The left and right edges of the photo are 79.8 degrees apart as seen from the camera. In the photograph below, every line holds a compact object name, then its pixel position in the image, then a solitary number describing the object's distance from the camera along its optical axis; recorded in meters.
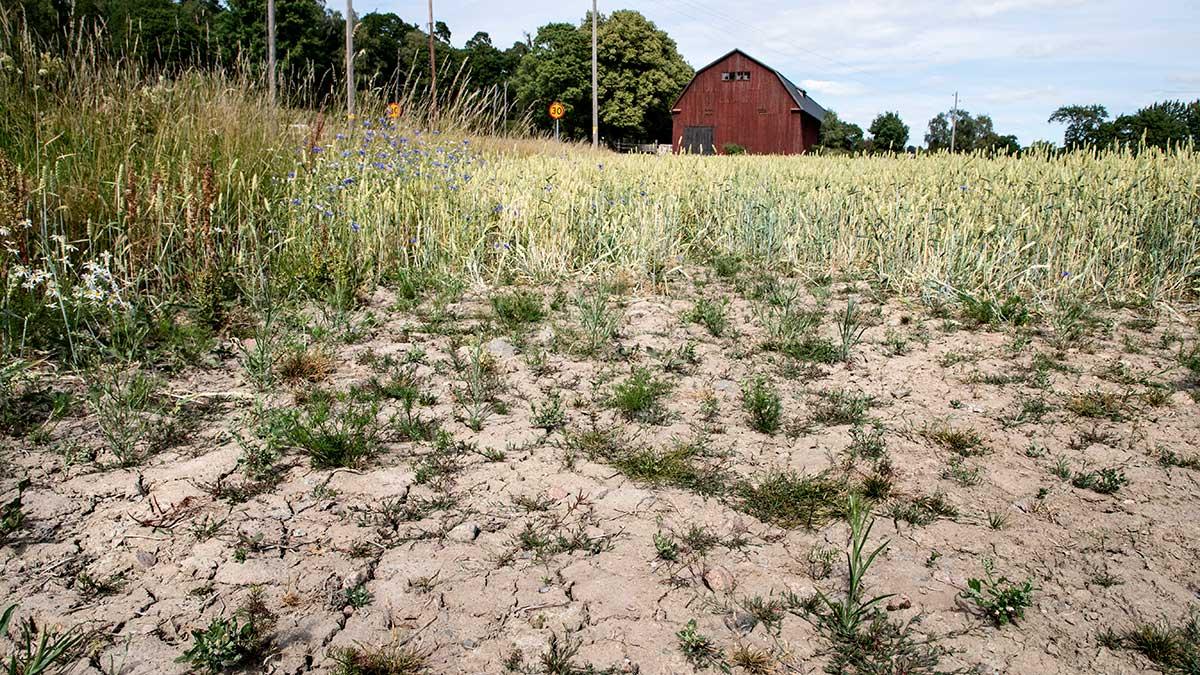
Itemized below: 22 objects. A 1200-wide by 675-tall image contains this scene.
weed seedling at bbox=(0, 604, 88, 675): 1.51
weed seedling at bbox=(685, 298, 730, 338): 3.90
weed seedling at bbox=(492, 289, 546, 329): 3.99
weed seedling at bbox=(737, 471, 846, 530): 2.27
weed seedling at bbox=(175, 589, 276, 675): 1.63
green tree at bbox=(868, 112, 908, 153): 75.94
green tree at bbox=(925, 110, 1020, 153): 101.41
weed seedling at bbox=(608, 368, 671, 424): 2.94
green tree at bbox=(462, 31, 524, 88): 63.06
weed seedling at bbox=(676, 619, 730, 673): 1.69
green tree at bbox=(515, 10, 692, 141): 47.47
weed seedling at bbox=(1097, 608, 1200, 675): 1.66
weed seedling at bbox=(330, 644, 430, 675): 1.65
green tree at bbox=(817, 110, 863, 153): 58.72
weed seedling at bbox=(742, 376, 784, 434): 2.85
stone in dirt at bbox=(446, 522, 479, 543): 2.16
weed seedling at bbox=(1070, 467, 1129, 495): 2.43
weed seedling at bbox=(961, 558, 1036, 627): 1.82
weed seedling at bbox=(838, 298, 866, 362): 3.56
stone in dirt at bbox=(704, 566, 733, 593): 1.96
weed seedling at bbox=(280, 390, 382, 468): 2.54
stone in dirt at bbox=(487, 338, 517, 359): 3.54
